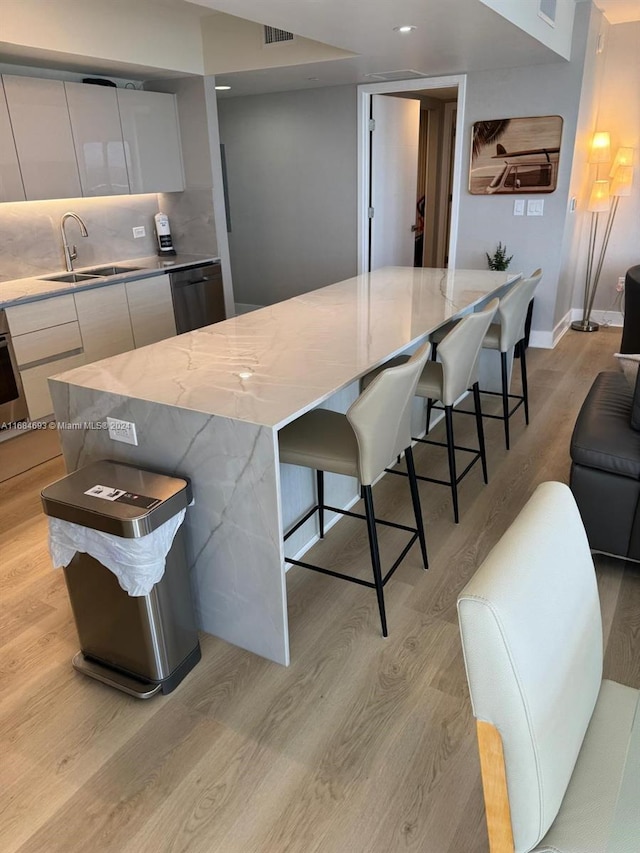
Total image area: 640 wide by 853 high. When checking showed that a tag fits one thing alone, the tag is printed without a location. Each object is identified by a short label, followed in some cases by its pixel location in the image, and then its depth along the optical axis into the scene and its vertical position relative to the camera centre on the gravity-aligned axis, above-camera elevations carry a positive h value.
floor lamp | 5.52 -0.25
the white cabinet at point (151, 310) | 4.36 -0.82
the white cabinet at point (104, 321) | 4.00 -0.82
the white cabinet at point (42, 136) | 3.69 +0.34
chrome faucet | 4.41 -0.38
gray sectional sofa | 2.33 -1.10
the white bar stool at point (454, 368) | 2.55 -0.78
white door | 5.75 +0.06
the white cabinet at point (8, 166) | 3.62 +0.17
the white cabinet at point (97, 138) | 4.07 +0.35
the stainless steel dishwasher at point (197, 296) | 4.74 -0.81
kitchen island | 1.84 -0.69
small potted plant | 5.27 -0.65
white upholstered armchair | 0.90 -0.78
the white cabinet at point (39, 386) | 3.68 -1.10
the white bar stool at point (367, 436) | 1.89 -0.84
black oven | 3.48 -1.05
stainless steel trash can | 1.74 -1.18
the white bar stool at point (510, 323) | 3.25 -0.74
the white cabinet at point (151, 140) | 4.48 +0.37
